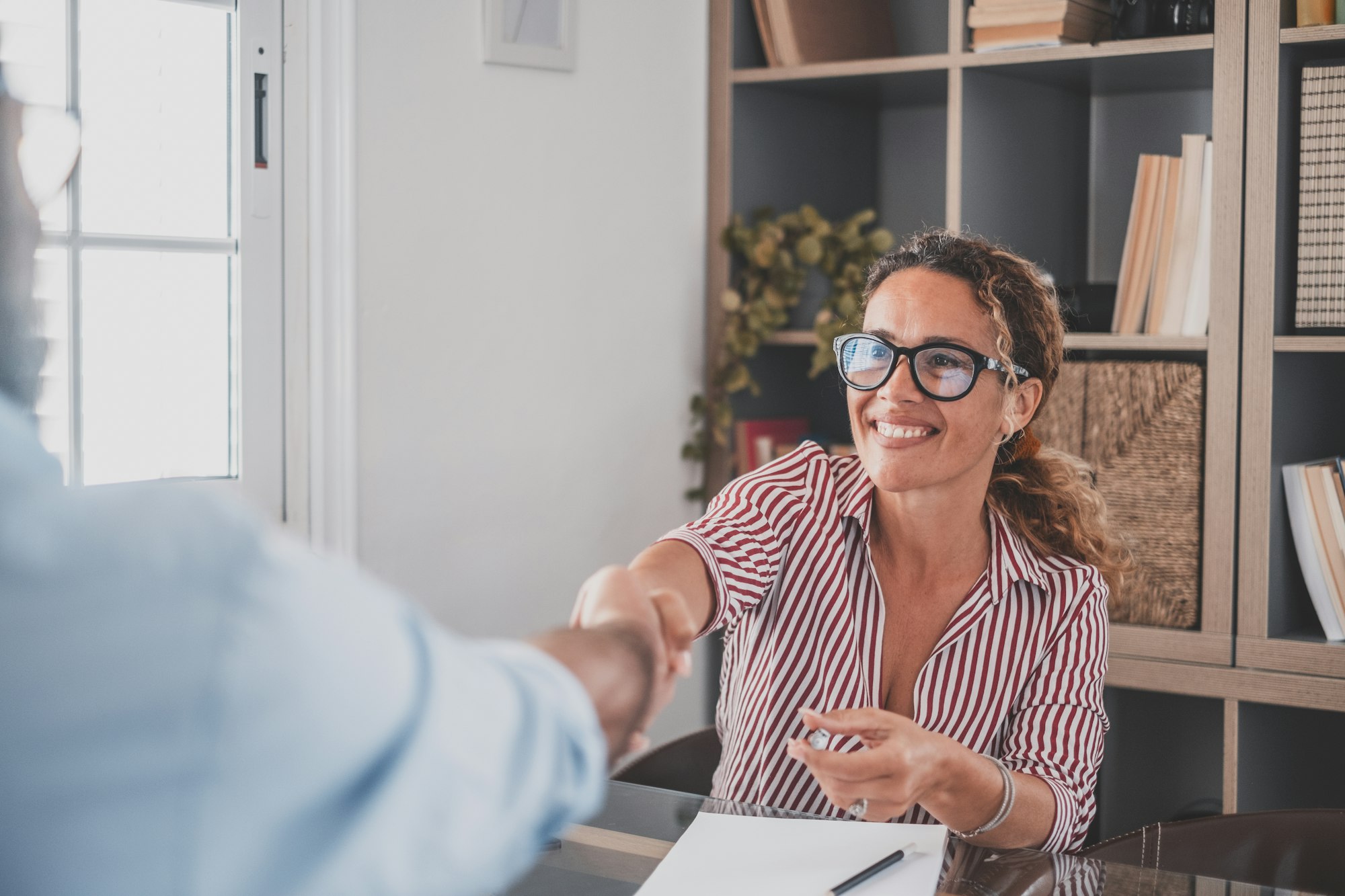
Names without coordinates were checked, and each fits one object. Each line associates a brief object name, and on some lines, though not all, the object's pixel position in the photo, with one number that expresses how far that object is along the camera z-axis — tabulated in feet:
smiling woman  5.07
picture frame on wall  7.63
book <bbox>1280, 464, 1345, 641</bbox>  7.51
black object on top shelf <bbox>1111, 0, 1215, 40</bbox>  7.68
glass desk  3.77
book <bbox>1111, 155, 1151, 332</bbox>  7.95
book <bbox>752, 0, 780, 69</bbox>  9.11
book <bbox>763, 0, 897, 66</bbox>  9.00
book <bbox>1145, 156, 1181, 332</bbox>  7.85
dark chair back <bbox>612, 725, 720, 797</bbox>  5.66
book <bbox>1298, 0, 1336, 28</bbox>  7.32
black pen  3.56
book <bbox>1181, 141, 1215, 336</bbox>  7.72
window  6.06
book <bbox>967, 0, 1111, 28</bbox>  7.93
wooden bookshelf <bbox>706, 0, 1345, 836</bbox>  7.49
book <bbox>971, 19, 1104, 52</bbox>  7.98
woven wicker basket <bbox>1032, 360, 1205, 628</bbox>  7.75
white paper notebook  3.63
